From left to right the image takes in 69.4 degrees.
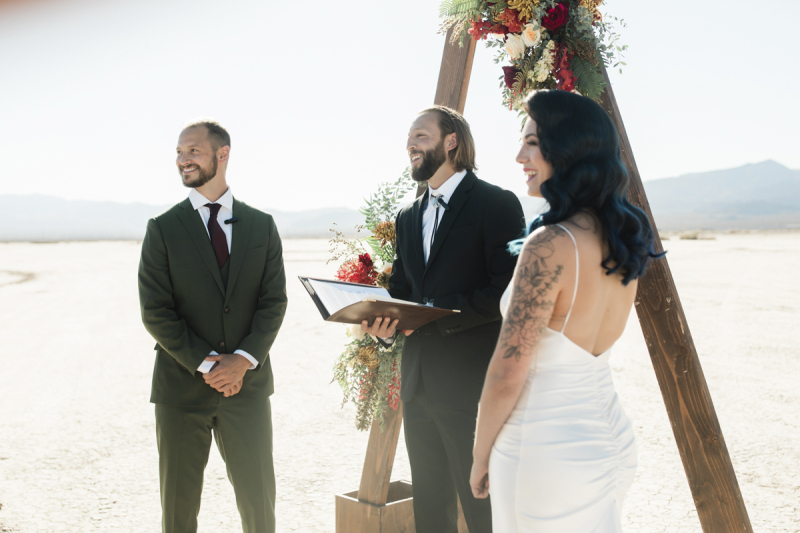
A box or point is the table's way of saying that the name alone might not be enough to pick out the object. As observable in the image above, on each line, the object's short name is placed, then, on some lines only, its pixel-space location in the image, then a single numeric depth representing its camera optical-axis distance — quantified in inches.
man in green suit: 122.3
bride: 75.7
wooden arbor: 116.3
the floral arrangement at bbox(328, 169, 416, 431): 144.7
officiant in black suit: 113.0
